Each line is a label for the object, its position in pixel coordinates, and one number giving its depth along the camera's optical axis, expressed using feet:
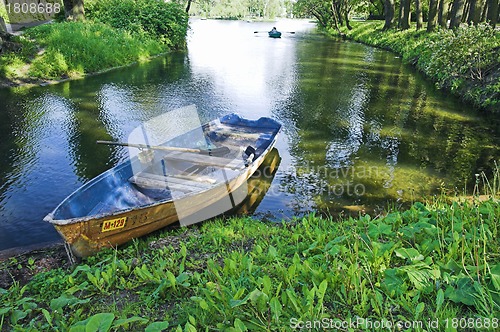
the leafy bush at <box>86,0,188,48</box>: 96.94
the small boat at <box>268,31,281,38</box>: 164.76
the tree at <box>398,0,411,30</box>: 116.26
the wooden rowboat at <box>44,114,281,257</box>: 19.93
